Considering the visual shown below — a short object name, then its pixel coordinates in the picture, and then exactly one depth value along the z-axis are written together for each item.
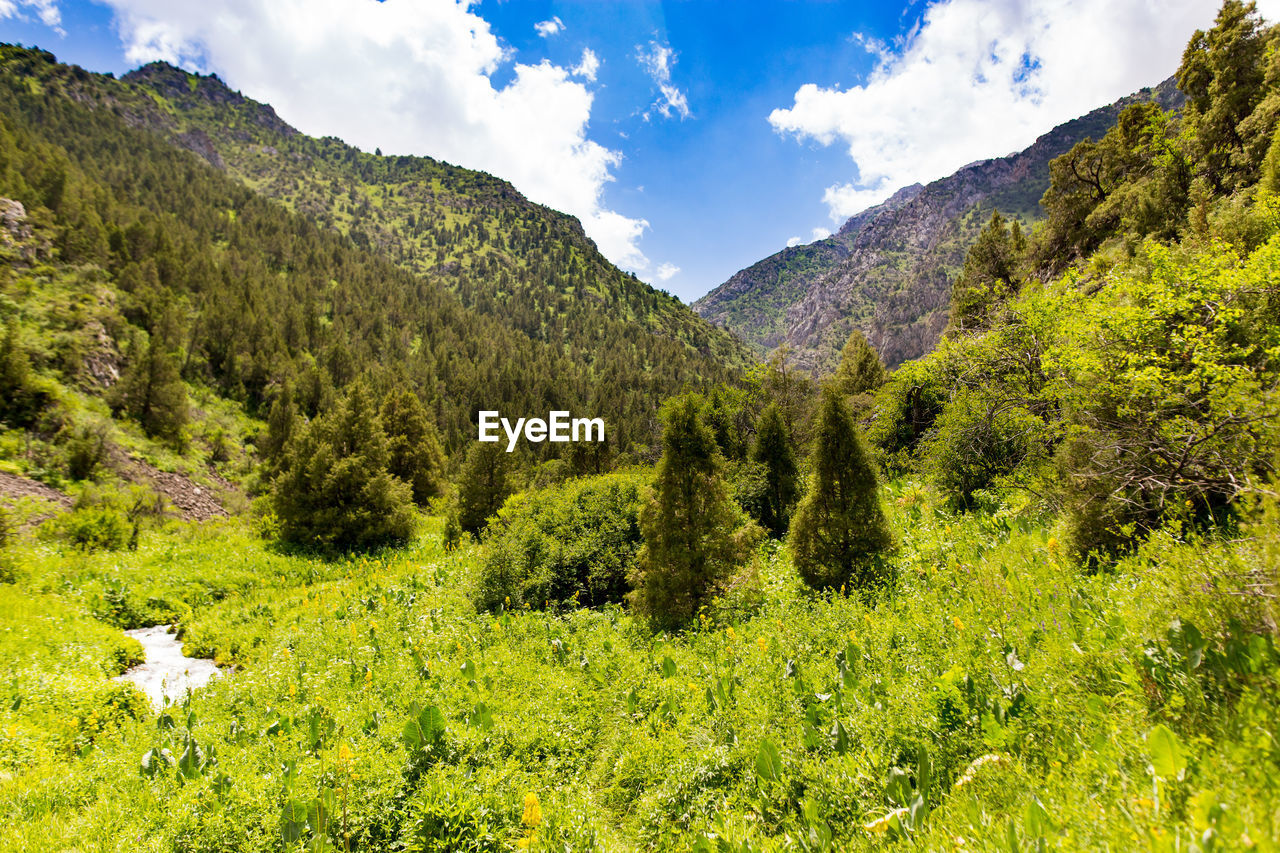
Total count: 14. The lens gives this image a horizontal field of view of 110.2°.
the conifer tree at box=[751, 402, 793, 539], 16.09
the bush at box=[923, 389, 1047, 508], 10.88
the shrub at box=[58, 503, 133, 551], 14.15
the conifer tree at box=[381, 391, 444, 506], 27.78
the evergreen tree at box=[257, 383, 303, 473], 35.34
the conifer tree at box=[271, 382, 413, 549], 18.92
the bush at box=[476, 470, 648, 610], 11.92
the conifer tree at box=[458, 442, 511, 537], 20.88
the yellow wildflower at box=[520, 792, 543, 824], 3.33
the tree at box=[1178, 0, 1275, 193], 15.92
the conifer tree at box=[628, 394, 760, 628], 9.46
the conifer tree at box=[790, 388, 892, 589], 8.87
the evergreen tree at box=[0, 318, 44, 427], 20.70
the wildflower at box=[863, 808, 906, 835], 2.79
